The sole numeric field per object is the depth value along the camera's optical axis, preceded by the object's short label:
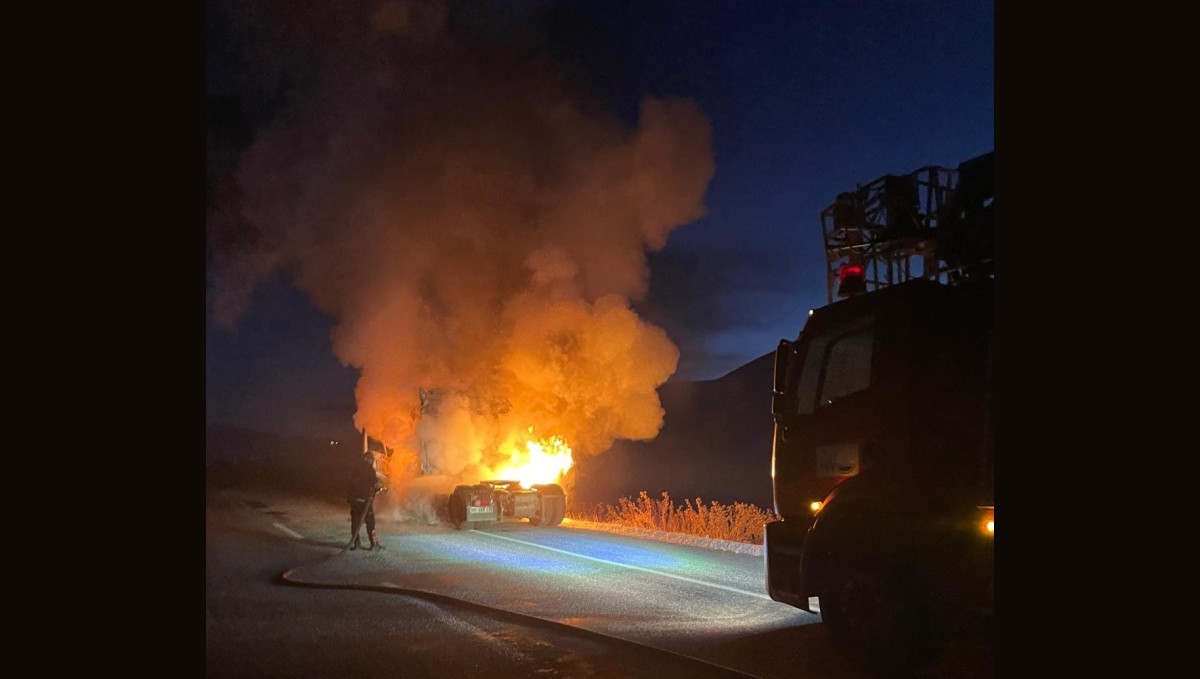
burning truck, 19.17
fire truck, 6.10
